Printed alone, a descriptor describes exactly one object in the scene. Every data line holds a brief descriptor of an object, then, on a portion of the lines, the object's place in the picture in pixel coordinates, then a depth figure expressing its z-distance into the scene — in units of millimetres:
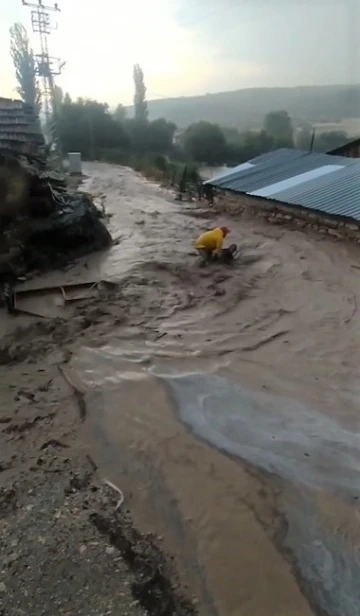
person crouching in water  8828
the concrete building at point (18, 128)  10297
